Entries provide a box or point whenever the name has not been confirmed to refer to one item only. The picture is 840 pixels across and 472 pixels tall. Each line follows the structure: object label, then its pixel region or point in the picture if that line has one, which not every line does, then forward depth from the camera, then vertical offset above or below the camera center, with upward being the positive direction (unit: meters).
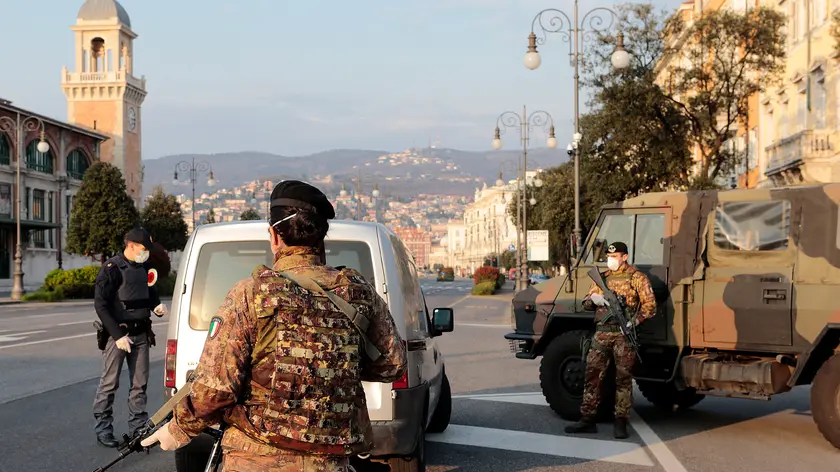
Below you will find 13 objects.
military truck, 8.78 -0.58
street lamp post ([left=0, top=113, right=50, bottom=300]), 43.38 -1.28
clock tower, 95.00 +16.13
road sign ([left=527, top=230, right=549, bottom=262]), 36.72 -0.17
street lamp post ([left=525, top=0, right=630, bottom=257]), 24.17 +4.90
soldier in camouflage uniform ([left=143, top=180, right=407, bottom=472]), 3.15 -0.45
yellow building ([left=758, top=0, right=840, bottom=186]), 30.38 +4.64
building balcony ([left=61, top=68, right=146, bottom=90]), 95.00 +16.65
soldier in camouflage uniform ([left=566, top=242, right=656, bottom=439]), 8.98 -0.94
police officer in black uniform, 8.40 -0.69
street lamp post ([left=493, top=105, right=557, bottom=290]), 39.06 +4.03
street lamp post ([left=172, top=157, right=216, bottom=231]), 56.51 +4.58
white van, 6.00 -0.35
